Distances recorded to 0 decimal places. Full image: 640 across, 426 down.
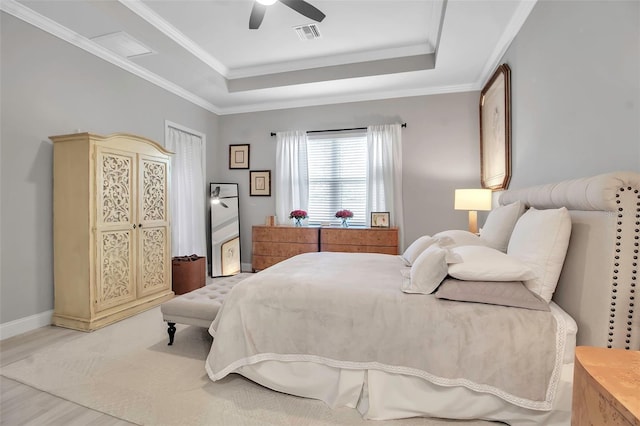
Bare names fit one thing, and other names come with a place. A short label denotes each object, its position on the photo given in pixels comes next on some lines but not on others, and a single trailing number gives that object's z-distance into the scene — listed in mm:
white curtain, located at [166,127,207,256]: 4445
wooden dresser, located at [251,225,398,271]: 4254
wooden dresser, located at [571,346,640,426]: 634
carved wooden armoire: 2809
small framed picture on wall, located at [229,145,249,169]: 5281
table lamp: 3422
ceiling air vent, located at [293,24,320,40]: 3318
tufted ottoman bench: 2293
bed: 1389
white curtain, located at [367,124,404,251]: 4512
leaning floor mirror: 4992
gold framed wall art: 3094
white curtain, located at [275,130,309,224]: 4953
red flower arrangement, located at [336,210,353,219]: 4543
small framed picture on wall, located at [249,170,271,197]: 5172
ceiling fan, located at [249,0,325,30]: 2486
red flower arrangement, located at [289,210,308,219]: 4720
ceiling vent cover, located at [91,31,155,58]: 3073
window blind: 4785
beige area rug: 1643
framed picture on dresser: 4469
